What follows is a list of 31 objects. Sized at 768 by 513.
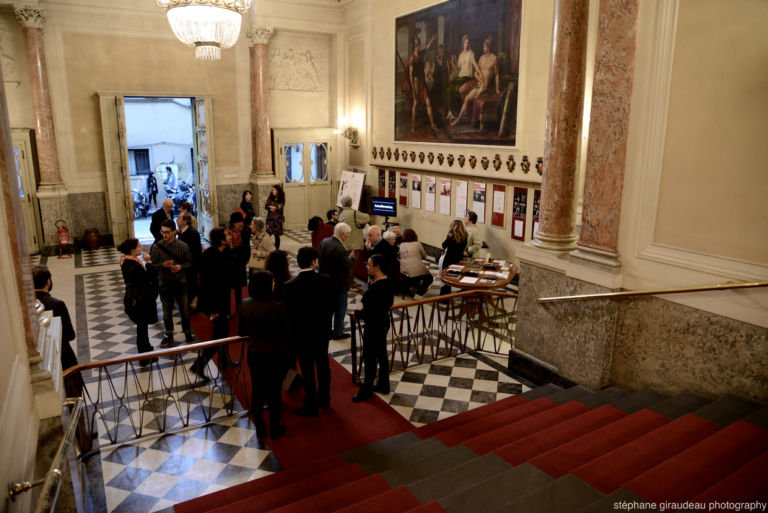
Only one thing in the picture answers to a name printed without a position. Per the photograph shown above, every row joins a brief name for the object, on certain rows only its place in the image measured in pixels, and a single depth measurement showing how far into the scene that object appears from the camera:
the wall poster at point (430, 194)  11.83
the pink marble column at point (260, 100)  13.66
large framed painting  9.44
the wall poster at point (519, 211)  9.42
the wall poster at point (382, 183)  13.58
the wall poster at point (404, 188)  12.80
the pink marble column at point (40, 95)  11.29
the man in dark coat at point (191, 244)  7.50
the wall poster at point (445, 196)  11.38
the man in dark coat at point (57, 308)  5.02
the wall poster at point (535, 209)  9.15
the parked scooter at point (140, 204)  17.52
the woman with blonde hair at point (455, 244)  8.42
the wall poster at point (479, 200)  10.42
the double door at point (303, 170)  14.86
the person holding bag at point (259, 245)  7.46
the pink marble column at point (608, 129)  4.43
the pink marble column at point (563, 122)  5.18
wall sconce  14.59
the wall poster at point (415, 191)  12.33
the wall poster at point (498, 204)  9.89
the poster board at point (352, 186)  13.85
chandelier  7.59
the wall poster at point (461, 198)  10.89
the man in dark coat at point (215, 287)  6.16
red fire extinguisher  12.05
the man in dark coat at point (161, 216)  8.87
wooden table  7.46
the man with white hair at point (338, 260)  6.57
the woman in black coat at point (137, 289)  6.14
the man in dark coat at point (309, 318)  4.86
